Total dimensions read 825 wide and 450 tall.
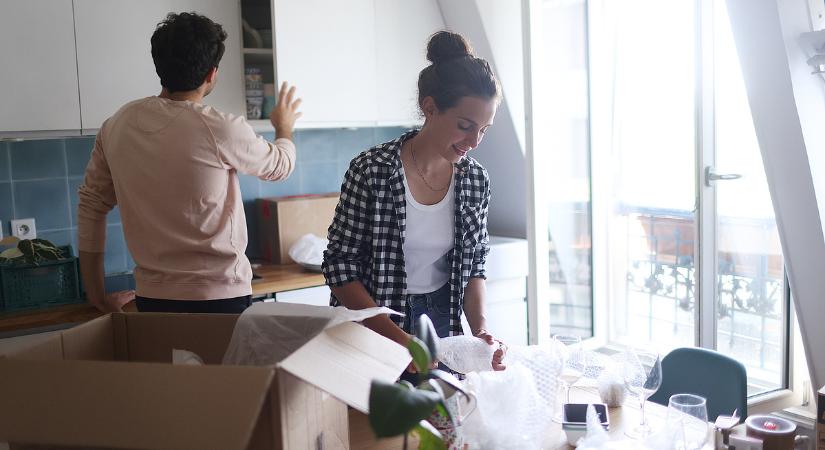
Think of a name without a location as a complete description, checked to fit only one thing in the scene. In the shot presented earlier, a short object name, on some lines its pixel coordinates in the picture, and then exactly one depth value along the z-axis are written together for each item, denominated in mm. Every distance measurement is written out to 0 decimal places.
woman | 1846
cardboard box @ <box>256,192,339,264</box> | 3350
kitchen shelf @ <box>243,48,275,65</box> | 3098
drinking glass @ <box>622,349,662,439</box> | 1594
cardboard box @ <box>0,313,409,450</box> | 933
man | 1951
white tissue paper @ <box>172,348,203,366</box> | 1226
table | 1487
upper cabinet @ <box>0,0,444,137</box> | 2652
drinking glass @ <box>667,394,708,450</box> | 1365
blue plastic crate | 2701
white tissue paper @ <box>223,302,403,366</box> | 1280
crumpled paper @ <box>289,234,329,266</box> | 3184
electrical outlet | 2971
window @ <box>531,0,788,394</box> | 3131
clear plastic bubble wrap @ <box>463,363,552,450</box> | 1332
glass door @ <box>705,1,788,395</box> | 3135
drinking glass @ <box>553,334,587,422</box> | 1711
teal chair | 2021
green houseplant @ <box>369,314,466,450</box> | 857
